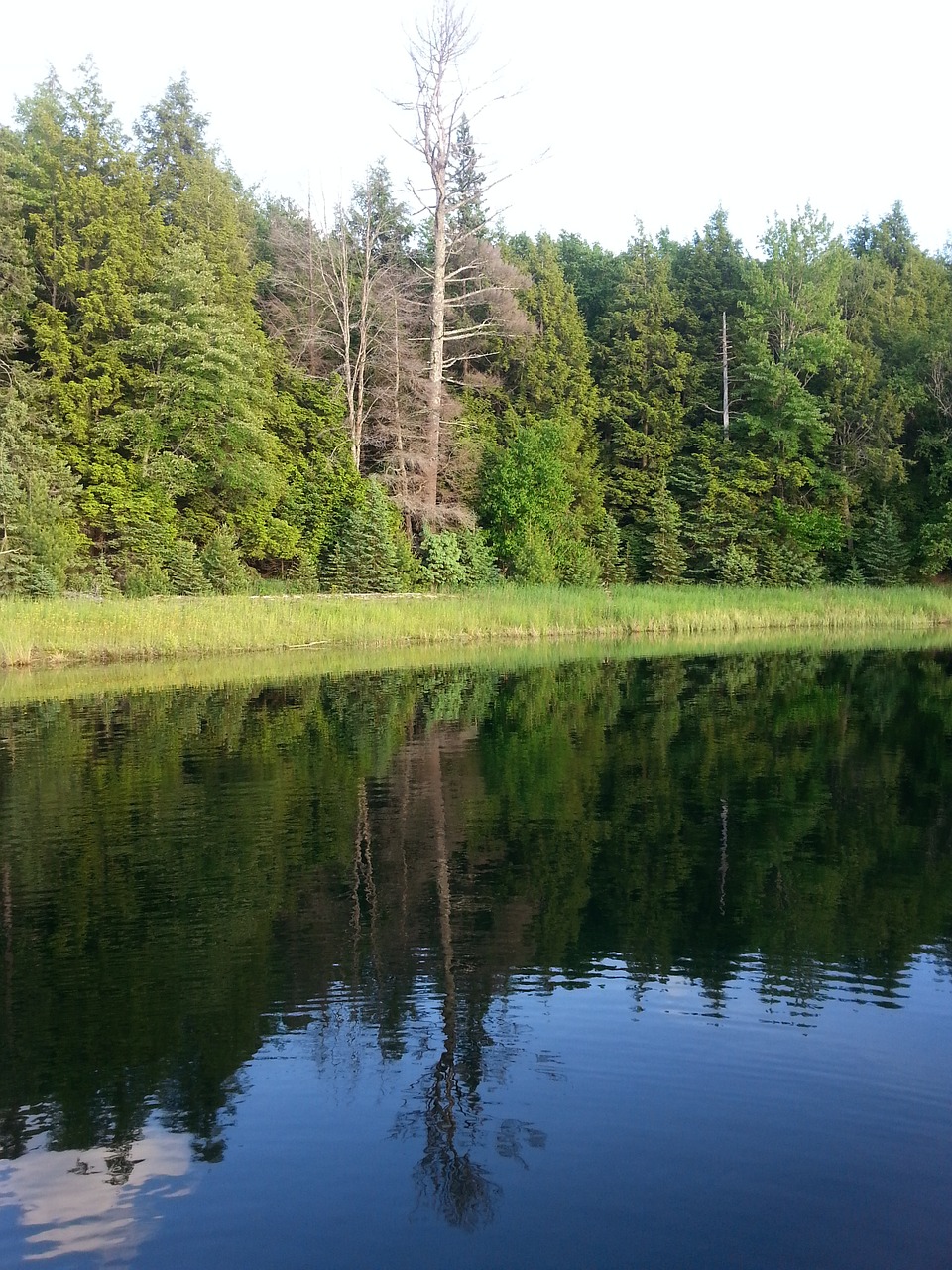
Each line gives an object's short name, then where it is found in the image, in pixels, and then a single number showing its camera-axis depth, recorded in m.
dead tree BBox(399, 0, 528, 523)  39.97
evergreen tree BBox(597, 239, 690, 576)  47.97
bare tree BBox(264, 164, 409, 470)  40.44
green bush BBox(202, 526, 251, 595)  34.44
